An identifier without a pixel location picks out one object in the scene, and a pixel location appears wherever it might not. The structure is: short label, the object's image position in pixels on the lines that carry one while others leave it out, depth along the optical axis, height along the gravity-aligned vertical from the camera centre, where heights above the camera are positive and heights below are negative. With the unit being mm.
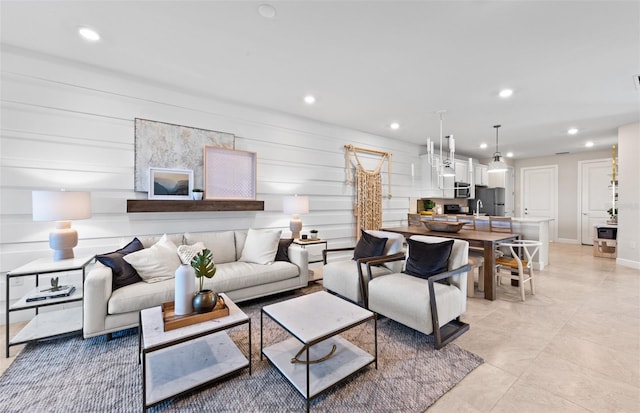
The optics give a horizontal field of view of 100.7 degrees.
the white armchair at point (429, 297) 2186 -825
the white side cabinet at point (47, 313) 2105 -851
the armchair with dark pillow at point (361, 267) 2816 -731
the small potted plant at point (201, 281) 1828 -560
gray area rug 1590 -1194
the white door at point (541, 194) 7680 +312
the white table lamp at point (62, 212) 2271 -57
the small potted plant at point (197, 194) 3338 +138
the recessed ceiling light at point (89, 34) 2266 +1499
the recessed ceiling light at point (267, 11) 1972 +1474
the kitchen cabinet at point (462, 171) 6609 +857
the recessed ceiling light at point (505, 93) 3324 +1428
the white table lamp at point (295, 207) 3887 -33
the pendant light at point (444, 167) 3721 +539
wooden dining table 3230 -564
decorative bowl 3865 -325
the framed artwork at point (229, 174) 3511 +435
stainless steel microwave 6850 +348
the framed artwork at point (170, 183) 3131 +268
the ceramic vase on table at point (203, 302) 1824 -674
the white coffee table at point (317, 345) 1651 -1110
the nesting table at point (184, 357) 1575 -1125
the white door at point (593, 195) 6777 +230
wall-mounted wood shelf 3020 -1
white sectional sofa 2172 -772
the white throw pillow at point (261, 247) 3260 -525
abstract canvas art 3109 +725
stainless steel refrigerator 7555 +119
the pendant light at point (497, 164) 4746 +717
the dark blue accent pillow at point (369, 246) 3070 -497
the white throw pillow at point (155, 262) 2520 -557
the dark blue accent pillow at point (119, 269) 2375 -589
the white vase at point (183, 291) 1834 -604
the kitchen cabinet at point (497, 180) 7816 +712
